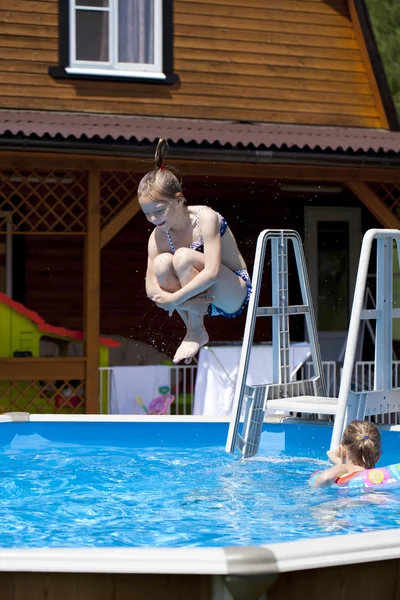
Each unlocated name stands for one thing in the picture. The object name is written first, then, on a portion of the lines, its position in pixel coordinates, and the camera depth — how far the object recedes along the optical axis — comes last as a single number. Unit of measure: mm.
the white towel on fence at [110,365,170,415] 17677
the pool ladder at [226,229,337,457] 11815
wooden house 17566
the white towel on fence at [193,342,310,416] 17664
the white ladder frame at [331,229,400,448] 10784
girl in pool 10422
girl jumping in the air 10011
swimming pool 6371
